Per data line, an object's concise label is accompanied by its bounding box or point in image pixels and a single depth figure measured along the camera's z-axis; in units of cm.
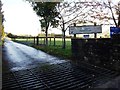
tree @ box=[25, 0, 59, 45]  803
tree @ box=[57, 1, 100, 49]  748
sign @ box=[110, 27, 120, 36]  389
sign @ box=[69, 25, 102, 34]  534
